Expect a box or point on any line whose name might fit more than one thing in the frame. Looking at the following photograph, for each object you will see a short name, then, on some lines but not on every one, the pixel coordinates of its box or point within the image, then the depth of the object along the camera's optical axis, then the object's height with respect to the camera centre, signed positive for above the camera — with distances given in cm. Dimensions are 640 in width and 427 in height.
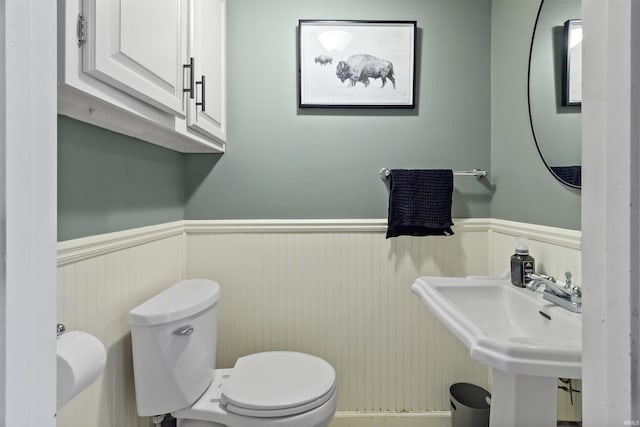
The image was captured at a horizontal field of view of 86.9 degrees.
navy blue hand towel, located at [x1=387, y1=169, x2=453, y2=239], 157 +3
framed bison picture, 161 +68
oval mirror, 112 +43
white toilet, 107 -64
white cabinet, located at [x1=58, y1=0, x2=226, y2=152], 63 +33
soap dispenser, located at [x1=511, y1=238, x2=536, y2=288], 126 -22
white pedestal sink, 74 -34
